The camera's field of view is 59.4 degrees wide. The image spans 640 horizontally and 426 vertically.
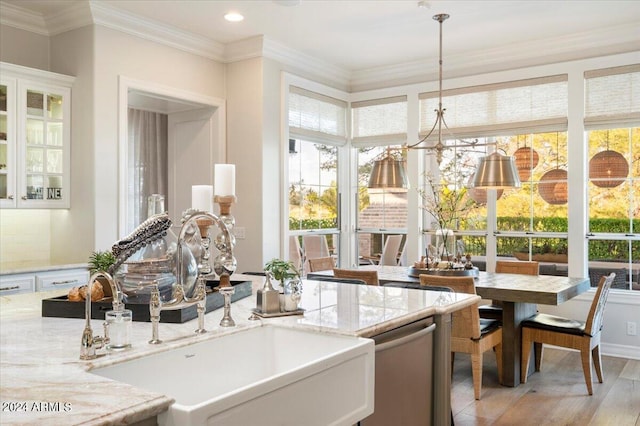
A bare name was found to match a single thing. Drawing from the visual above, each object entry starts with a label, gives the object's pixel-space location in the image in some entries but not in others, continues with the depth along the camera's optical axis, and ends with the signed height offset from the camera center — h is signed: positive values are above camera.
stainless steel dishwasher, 2.03 -0.63
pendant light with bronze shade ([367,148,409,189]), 4.22 +0.29
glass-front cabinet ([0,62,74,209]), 4.05 +0.58
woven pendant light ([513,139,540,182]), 5.34 +0.50
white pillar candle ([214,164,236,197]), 2.06 +0.12
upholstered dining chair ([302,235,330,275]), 5.94 -0.36
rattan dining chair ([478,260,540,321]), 4.50 -0.50
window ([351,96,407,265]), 6.11 +0.46
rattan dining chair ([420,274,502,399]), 3.71 -0.80
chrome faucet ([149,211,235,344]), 1.78 -0.23
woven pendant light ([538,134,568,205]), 5.17 +0.25
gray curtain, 6.42 +0.61
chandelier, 3.98 +0.28
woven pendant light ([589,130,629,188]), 4.93 +0.39
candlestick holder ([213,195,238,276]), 2.00 -0.10
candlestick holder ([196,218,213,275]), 2.07 -0.11
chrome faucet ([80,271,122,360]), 1.46 -0.31
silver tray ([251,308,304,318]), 2.05 -0.37
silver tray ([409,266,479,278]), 4.32 -0.46
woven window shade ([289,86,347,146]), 5.65 +1.02
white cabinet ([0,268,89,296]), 3.75 -0.46
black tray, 1.94 -0.34
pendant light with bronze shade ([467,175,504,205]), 5.63 +0.18
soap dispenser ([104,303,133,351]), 1.55 -0.32
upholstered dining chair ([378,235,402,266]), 6.22 -0.41
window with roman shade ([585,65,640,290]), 4.84 +0.35
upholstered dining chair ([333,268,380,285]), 4.10 -0.46
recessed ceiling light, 4.50 +1.60
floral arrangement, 5.66 +0.12
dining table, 3.80 -0.56
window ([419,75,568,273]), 5.19 +0.57
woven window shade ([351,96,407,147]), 6.05 +1.02
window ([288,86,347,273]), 5.72 +0.45
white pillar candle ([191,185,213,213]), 2.11 +0.06
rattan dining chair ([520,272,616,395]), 3.84 -0.86
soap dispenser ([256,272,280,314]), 2.09 -0.32
